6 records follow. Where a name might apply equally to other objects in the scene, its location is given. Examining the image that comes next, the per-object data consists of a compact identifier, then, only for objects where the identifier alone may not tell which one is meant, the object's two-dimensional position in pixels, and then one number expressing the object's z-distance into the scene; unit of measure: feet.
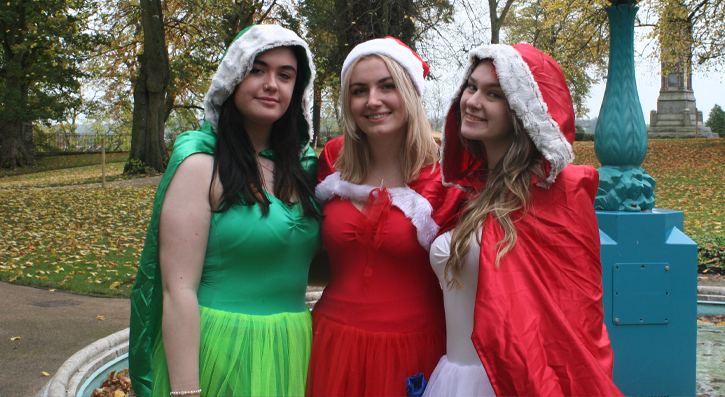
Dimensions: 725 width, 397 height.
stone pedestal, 84.99
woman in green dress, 6.78
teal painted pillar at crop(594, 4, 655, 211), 10.13
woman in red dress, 7.79
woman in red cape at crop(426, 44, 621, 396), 6.20
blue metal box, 9.95
